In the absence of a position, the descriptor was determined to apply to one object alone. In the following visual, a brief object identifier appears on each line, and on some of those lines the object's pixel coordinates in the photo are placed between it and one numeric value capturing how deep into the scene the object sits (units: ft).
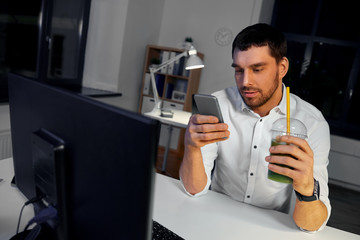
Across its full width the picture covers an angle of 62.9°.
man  3.74
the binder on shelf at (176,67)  13.67
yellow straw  2.77
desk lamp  9.12
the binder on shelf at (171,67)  13.74
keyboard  2.52
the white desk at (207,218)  2.76
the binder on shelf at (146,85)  14.01
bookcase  13.70
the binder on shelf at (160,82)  14.06
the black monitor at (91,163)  1.36
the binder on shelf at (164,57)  13.82
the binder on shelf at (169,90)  14.04
